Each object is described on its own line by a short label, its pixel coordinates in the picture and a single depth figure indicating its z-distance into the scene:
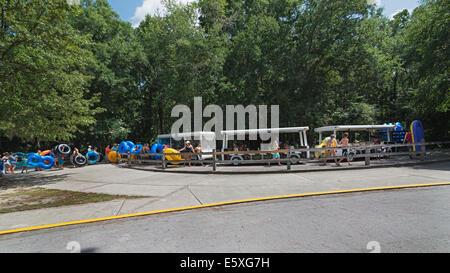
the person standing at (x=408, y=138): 16.58
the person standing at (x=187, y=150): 15.65
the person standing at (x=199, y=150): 16.48
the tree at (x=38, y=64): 10.42
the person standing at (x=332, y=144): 13.64
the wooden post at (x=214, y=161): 12.65
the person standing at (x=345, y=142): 13.59
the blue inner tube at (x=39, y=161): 17.64
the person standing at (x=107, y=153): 22.78
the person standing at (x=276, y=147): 15.09
